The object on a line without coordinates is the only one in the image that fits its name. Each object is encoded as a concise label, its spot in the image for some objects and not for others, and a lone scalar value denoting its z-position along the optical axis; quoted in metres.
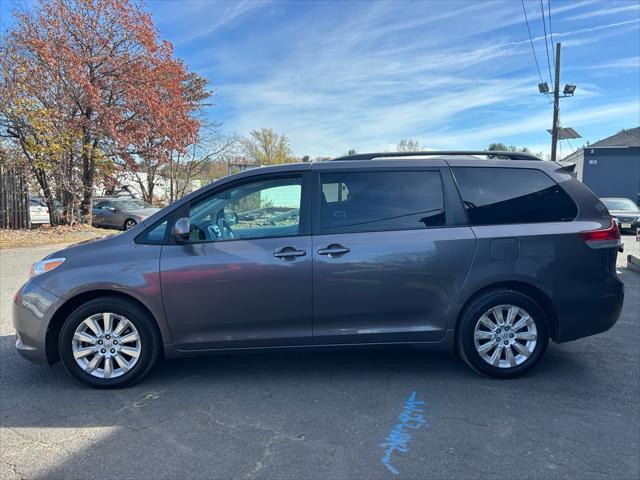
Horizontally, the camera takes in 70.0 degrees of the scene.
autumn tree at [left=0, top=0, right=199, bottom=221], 14.22
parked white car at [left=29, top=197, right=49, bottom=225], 15.88
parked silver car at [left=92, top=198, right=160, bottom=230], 18.72
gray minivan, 3.63
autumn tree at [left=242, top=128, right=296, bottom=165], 48.31
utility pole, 21.48
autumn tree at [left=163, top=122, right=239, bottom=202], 28.31
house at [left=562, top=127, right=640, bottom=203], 27.38
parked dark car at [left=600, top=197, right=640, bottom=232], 15.70
